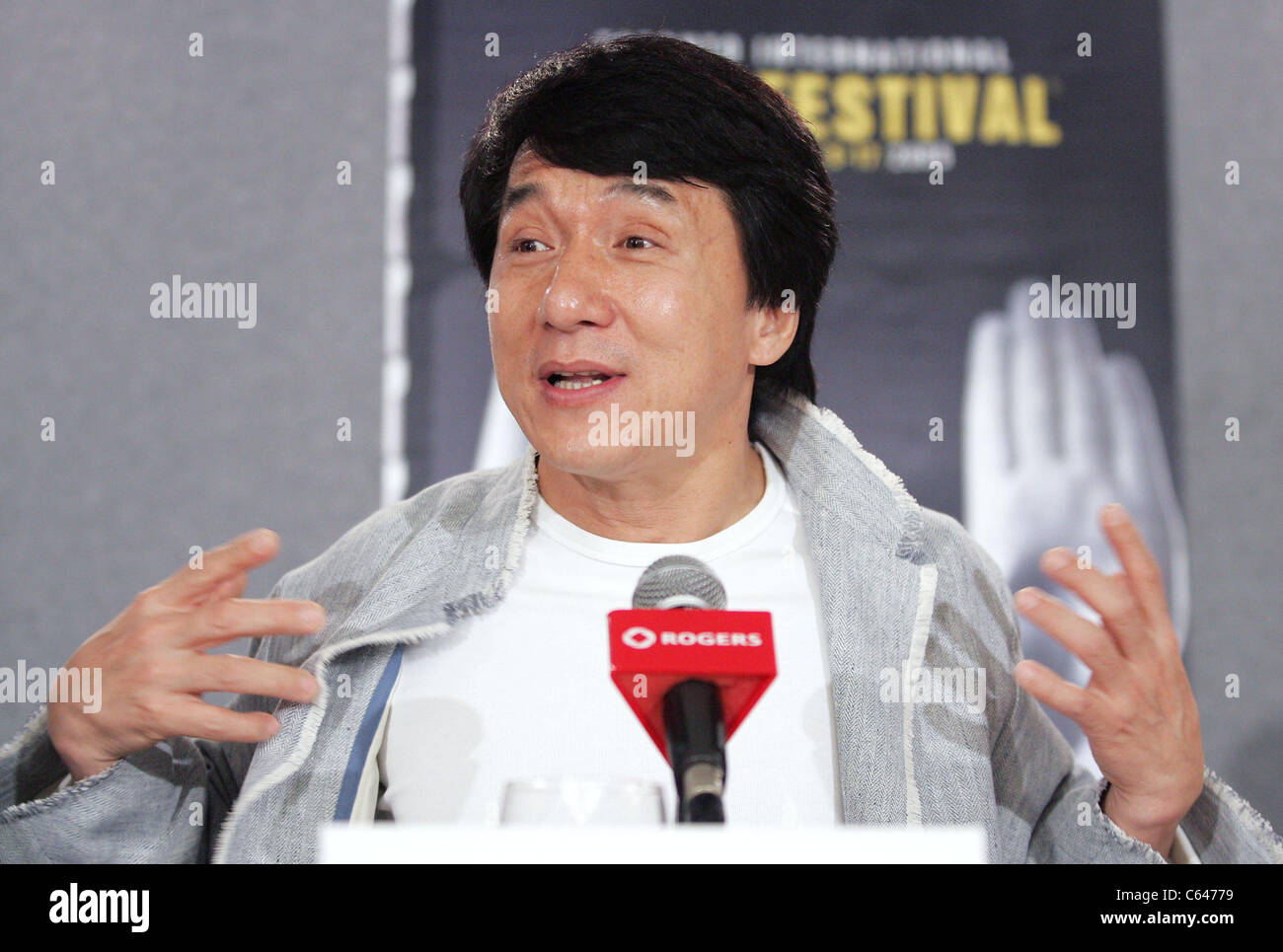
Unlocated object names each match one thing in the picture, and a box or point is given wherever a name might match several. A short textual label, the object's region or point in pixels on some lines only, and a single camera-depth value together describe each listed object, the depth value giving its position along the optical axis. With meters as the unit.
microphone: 1.37
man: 1.54
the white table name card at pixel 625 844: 1.29
